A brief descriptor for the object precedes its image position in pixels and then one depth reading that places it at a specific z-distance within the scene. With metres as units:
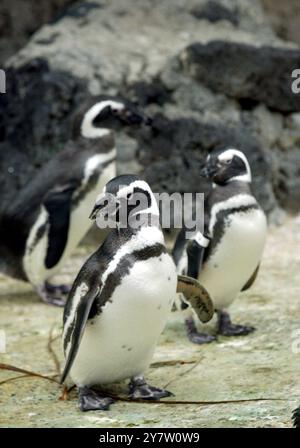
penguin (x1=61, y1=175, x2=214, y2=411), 6.36
